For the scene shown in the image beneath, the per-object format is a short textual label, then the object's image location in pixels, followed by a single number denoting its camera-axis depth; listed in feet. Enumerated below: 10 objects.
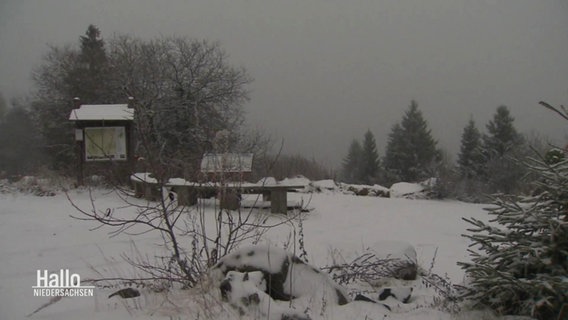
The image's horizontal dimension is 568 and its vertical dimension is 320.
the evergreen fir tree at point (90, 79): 73.15
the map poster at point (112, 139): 39.52
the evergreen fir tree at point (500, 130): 93.30
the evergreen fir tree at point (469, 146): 102.06
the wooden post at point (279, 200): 26.17
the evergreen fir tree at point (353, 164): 127.03
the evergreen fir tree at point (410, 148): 112.16
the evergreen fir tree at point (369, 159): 123.75
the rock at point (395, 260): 13.06
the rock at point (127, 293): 10.17
